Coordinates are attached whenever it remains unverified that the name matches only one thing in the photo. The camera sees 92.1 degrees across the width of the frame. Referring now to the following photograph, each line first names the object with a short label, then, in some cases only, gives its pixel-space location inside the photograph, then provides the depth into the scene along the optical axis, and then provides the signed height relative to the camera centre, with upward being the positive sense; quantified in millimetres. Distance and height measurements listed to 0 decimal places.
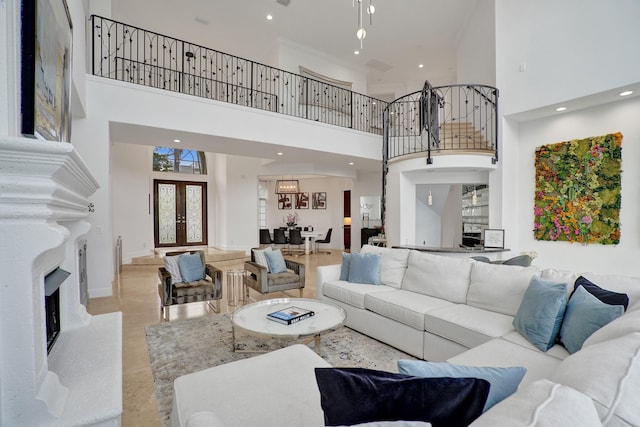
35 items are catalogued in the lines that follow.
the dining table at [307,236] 10430 -764
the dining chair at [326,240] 11220 -952
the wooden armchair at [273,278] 4363 -948
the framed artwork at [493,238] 5039 -399
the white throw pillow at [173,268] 4113 -731
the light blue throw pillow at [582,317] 1745 -615
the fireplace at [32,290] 1098 -282
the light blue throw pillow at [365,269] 3814 -694
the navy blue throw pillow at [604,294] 1880 -511
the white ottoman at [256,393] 1320 -866
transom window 9734 +1742
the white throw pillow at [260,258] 4702 -674
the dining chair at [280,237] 10920 -815
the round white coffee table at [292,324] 2520 -960
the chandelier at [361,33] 3061 +1828
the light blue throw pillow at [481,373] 939 -503
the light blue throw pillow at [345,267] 4051 -702
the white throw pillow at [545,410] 642 -429
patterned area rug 2652 -1329
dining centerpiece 12334 -161
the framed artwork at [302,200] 12391 +545
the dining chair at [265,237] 10688 -800
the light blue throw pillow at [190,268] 4242 -747
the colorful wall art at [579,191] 4434 +363
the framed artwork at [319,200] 12203 +556
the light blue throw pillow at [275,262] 4699 -746
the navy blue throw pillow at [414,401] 828 -509
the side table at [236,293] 4695 -1268
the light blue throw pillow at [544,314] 2031 -682
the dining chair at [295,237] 10539 -790
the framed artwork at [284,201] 12516 +528
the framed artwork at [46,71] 1281 +746
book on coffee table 2709 -924
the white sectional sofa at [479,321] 810 -792
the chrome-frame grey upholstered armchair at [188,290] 3822 -975
